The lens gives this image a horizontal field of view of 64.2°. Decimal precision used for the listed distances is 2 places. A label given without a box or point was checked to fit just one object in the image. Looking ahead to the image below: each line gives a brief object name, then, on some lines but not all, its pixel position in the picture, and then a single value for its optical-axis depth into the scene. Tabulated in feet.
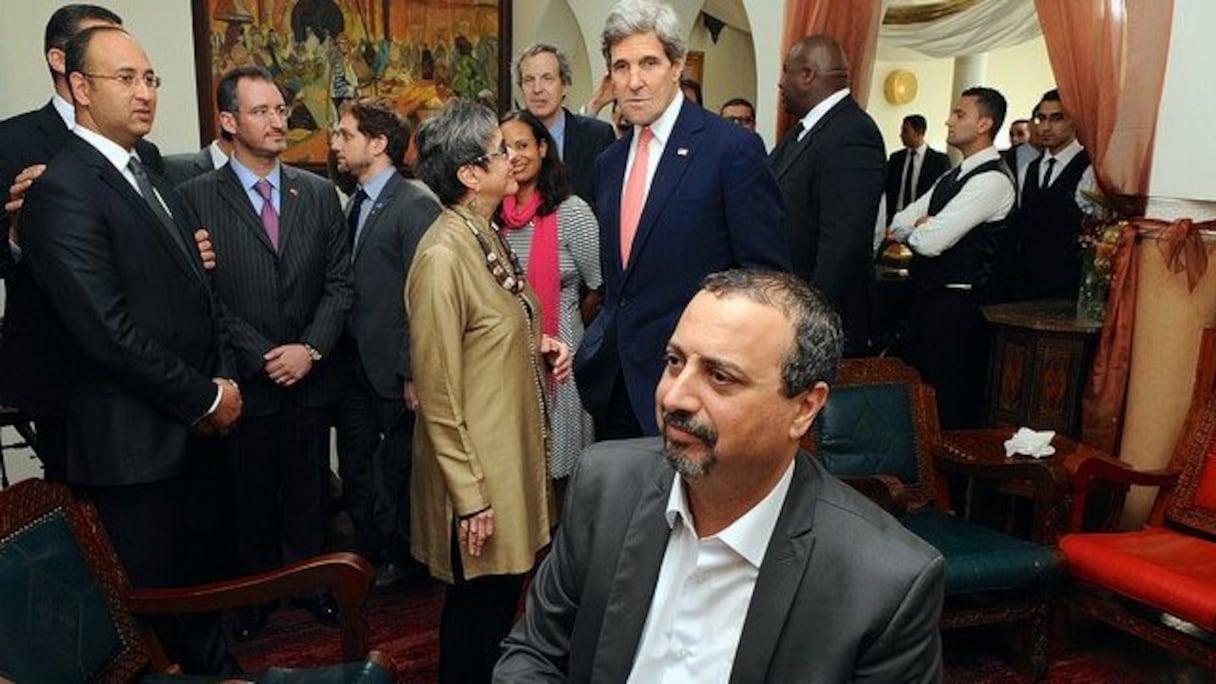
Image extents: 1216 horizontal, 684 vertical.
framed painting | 20.61
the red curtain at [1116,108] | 10.79
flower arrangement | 11.54
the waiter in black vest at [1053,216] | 14.44
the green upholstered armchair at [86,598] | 5.61
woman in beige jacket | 7.02
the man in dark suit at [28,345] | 8.00
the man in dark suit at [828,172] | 10.37
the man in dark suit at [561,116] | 13.14
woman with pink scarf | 10.10
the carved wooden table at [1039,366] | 11.85
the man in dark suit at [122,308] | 7.03
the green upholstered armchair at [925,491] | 8.98
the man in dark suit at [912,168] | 24.54
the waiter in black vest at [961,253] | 12.96
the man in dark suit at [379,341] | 10.52
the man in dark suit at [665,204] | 7.58
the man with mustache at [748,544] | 4.38
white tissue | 10.28
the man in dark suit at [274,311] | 9.32
